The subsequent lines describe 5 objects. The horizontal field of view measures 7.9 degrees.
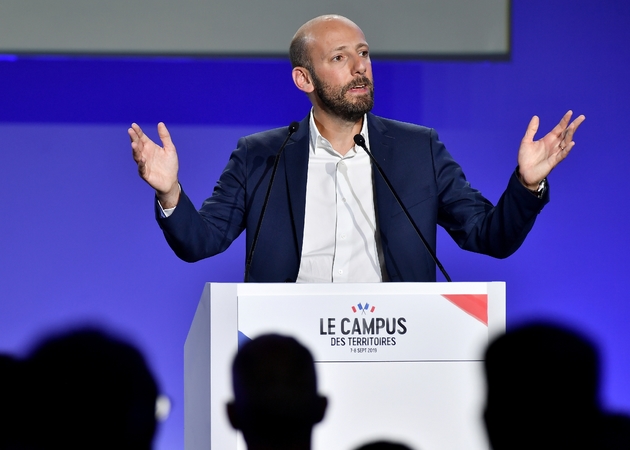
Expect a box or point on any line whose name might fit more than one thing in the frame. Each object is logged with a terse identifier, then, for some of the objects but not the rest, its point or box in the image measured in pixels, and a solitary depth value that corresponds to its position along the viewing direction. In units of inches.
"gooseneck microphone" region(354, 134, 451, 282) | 382.7
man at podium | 389.2
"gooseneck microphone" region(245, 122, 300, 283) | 374.8
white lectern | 362.4
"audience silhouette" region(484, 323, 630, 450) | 363.9
